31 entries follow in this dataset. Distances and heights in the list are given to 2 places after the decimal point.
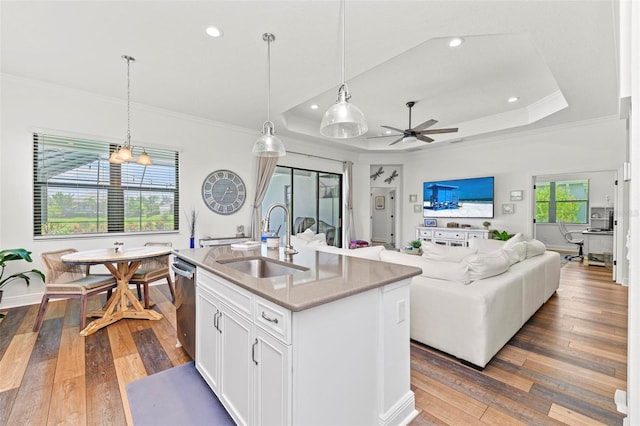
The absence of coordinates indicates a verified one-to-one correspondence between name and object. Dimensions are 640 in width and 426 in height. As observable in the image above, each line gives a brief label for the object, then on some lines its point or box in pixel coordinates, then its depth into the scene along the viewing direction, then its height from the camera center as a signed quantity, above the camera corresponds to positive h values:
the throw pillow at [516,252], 2.86 -0.45
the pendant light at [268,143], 2.63 +0.65
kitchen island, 1.20 -0.68
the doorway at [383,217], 9.47 -0.23
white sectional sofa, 2.16 -0.74
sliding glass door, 6.13 +0.27
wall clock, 5.01 +0.35
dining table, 2.91 -0.80
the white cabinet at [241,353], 1.23 -0.77
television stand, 6.36 -0.58
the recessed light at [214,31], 2.48 +1.64
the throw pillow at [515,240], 3.45 -0.41
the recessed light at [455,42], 2.84 +1.77
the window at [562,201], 8.12 +0.30
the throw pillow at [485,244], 4.31 -0.53
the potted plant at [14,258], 3.05 -0.56
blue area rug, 1.69 -1.27
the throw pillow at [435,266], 2.34 -0.50
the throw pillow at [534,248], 3.43 -0.48
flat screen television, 6.38 +0.32
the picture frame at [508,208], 6.07 +0.06
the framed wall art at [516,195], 5.96 +0.35
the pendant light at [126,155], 3.02 +0.63
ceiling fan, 4.36 +1.26
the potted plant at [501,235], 5.82 -0.52
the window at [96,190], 3.69 +0.29
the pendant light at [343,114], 1.83 +0.65
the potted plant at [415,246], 5.36 -0.70
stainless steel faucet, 2.35 -0.22
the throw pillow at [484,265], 2.37 -0.47
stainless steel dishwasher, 2.12 -0.77
